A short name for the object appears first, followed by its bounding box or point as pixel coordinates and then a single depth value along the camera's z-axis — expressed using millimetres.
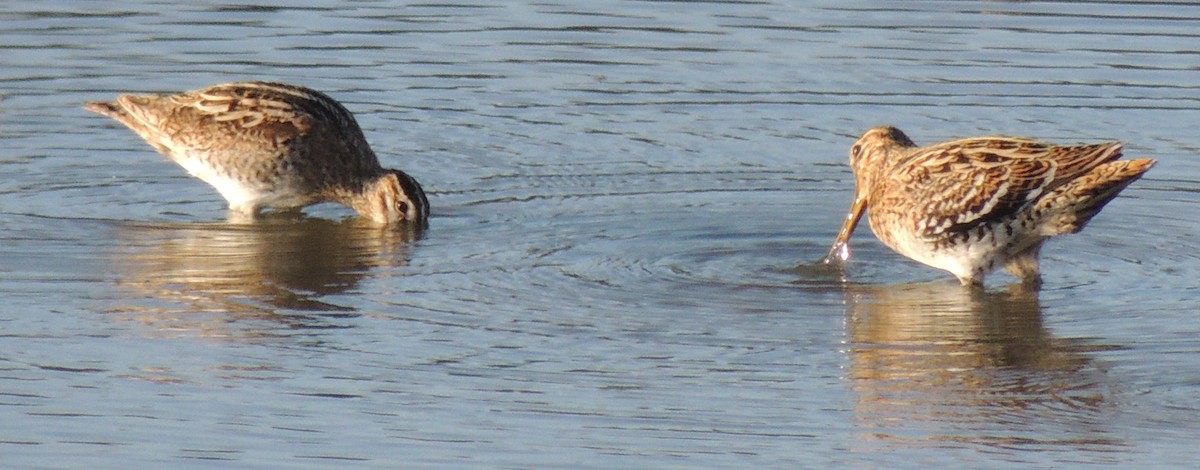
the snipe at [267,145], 14602
